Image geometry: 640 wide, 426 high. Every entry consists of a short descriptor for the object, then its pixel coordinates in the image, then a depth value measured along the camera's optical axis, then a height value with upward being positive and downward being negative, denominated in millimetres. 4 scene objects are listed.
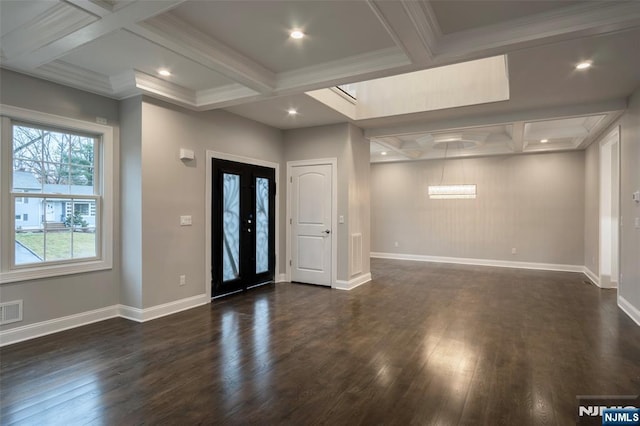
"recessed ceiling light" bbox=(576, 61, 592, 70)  3432 +1430
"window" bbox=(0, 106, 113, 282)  3471 +154
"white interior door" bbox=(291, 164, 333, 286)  6031 -248
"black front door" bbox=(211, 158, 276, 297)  5133 -261
